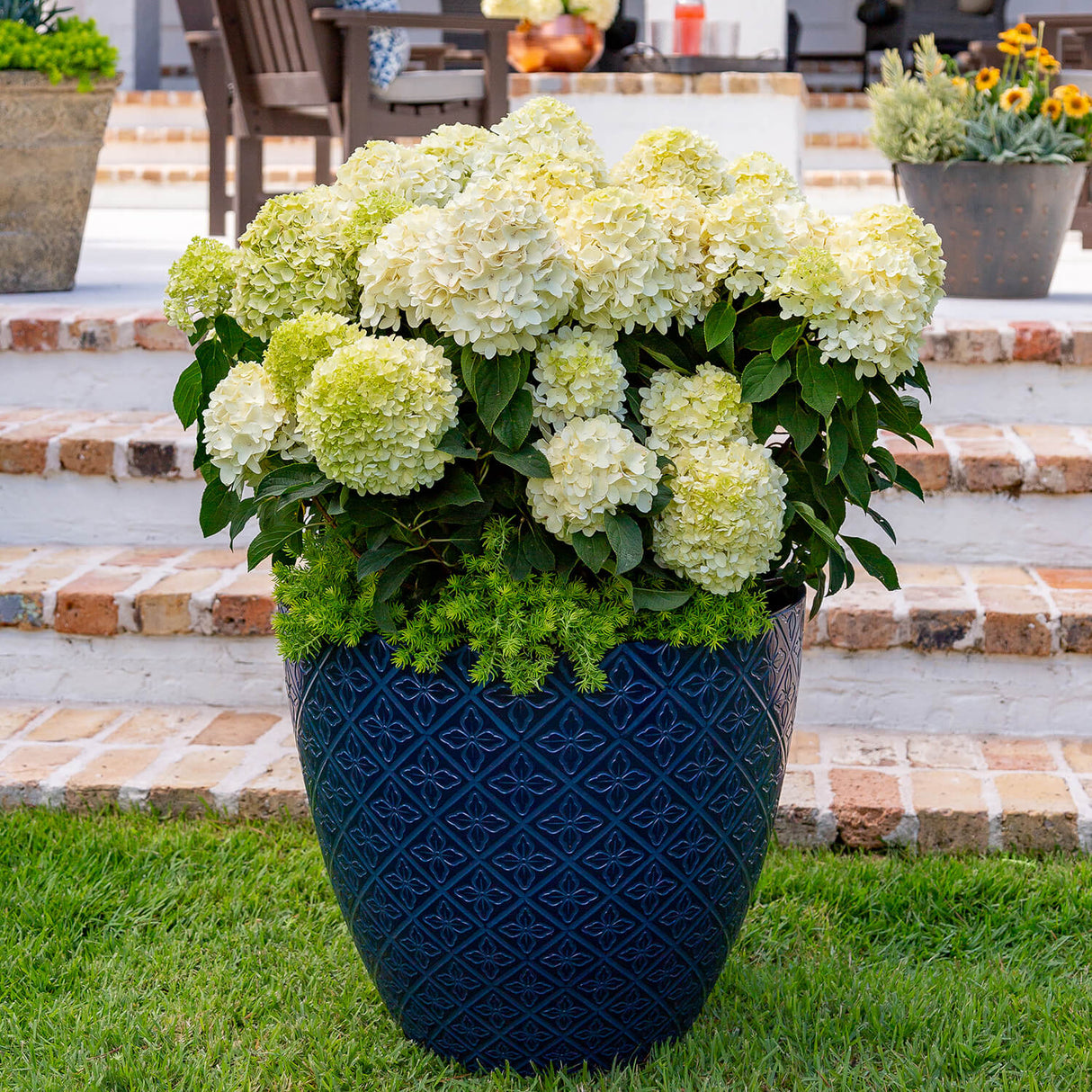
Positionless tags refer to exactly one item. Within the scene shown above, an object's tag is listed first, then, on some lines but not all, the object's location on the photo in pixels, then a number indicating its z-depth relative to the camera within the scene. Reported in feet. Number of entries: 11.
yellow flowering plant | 22.18
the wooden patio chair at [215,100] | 29.68
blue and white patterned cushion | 25.03
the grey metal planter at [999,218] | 22.31
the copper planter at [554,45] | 33.99
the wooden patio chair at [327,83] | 23.71
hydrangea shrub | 7.39
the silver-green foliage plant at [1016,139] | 22.08
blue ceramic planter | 8.10
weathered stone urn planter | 20.88
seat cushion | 25.00
